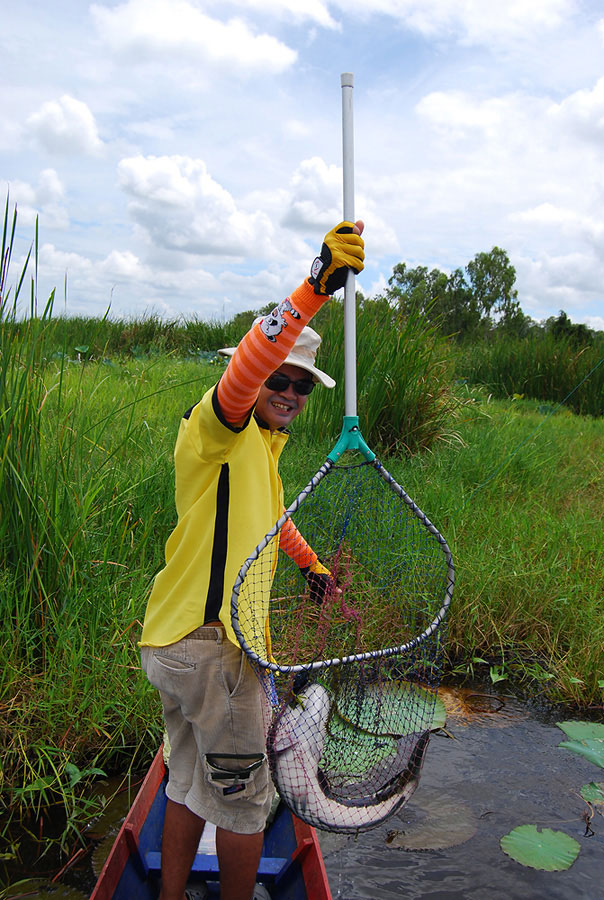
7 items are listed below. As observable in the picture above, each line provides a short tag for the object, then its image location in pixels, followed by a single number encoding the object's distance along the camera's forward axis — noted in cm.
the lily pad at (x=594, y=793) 273
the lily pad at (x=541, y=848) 241
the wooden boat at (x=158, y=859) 189
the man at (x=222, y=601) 160
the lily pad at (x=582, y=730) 303
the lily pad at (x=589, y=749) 285
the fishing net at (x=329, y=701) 173
